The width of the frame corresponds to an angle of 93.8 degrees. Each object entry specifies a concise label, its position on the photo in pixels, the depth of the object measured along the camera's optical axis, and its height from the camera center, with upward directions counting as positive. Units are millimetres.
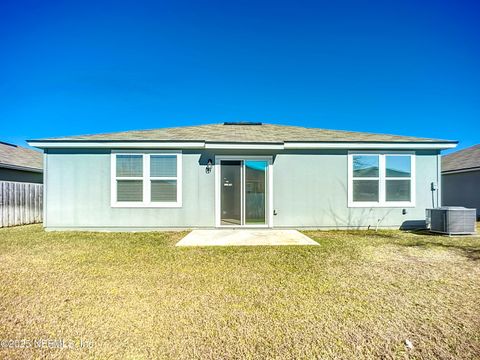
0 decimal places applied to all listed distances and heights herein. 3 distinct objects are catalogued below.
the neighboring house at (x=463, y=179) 12758 +287
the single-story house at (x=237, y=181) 7832 +101
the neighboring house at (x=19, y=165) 11062 +964
